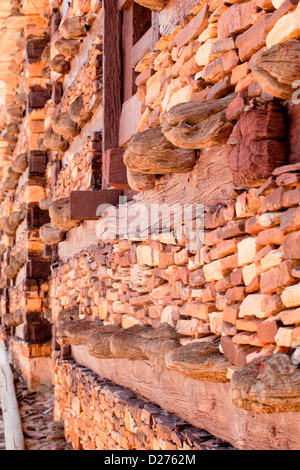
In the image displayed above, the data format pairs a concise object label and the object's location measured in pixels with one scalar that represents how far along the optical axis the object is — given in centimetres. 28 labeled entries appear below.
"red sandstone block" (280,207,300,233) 195
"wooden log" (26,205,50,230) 867
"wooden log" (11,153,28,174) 922
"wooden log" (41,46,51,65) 831
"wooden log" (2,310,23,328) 923
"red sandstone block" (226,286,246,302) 233
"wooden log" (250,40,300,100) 194
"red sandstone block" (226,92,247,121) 231
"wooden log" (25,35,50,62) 870
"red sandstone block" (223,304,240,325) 235
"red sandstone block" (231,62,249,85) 238
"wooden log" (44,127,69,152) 663
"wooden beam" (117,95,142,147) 406
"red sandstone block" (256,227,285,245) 207
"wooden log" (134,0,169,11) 334
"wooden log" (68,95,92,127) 538
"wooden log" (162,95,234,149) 246
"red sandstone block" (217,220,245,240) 236
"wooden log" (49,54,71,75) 661
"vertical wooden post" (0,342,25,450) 595
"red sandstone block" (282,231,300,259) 194
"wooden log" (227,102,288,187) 214
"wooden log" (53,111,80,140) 594
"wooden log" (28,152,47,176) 853
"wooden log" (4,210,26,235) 957
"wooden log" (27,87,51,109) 873
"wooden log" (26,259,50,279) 855
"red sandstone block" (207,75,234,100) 253
